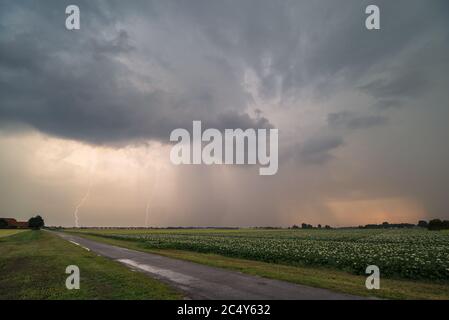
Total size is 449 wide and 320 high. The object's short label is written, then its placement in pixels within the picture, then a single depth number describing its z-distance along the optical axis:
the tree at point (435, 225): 132.25
